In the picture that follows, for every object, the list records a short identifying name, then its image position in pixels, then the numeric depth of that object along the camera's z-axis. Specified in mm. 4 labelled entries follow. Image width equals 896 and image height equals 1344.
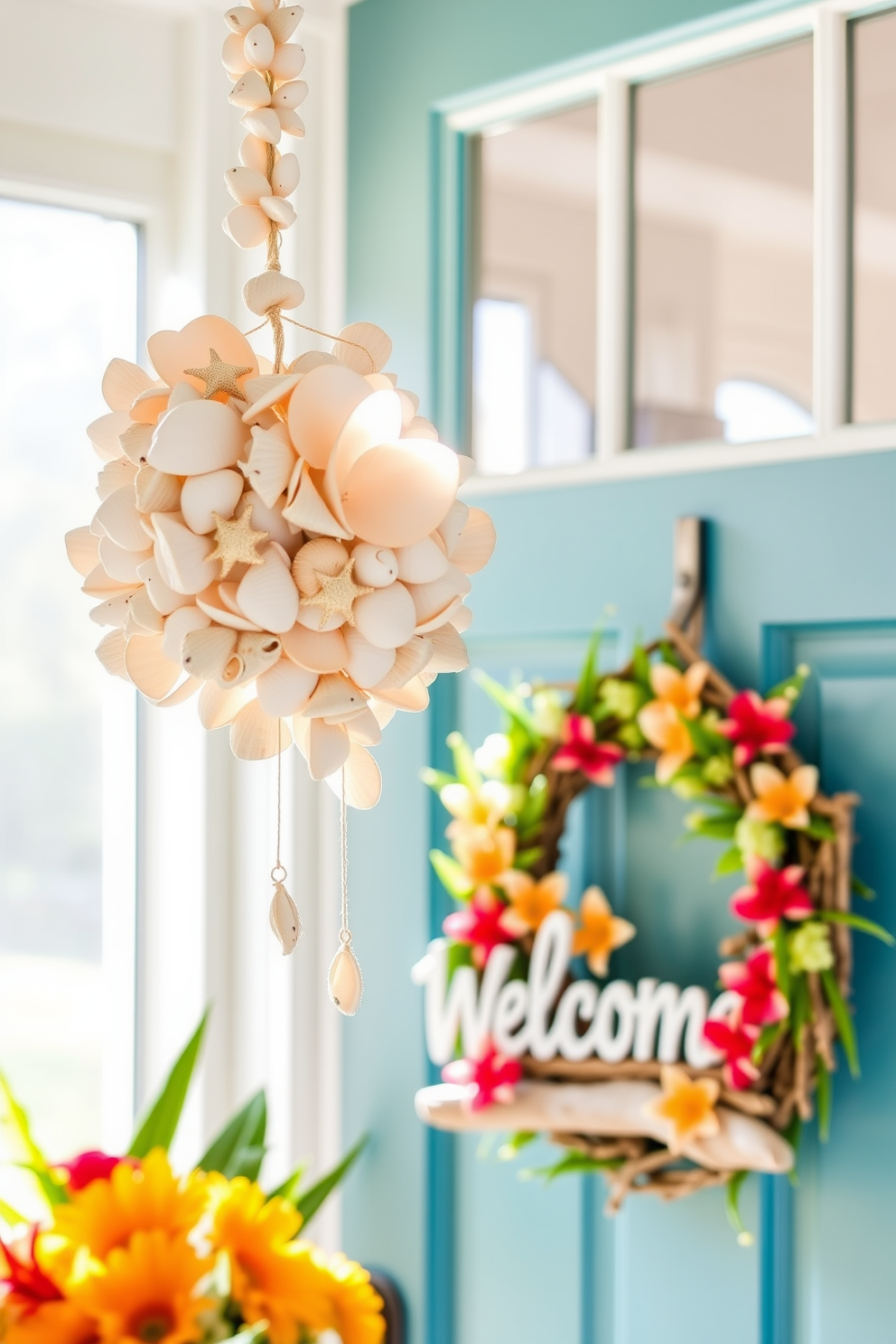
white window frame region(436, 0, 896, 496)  1958
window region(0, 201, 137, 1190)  2412
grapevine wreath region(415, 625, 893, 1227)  1896
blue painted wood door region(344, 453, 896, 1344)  1932
